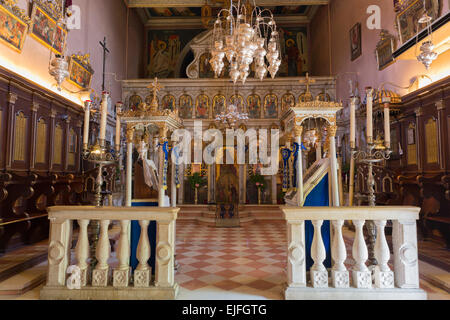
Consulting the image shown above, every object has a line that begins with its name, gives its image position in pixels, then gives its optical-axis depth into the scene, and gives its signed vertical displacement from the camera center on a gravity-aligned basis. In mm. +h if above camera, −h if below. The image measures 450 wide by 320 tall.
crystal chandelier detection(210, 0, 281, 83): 3574 +1920
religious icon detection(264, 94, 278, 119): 11703 +3148
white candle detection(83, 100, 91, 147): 3518 +773
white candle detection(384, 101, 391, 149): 3368 +610
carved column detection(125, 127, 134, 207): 3736 +214
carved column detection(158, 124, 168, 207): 3774 +250
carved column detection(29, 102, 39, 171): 5707 +973
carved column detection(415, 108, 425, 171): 5922 +853
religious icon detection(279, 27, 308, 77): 14148 +6869
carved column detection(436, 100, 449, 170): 5258 +892
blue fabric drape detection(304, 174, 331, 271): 3487 -323
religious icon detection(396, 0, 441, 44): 4957 +3305
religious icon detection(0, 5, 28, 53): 4930 +2947
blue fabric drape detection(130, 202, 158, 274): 3455 -803
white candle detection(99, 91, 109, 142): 3529 +843
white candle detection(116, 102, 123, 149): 3917 +720
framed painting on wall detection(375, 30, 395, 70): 7047 +3554
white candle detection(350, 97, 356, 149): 3537 +722
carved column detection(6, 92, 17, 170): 4965 +956
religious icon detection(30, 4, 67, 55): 5871 +3566
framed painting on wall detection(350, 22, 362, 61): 9047 +4797
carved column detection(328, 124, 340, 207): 3383 +159
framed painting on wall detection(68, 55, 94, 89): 7535 +3182
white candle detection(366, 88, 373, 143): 3390 +753
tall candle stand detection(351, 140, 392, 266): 3395 +54
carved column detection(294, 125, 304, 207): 3375 +155
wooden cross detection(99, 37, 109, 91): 9528 +4718
